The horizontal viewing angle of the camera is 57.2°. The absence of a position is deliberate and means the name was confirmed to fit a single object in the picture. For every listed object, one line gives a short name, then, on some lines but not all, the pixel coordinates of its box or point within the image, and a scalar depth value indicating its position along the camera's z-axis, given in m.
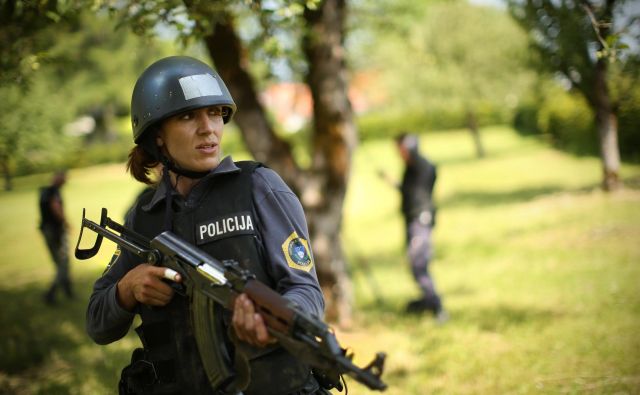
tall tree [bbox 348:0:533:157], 28.31
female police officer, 2.22
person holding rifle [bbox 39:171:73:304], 10.66
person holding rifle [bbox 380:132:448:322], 8.34
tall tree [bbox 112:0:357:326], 6.84
